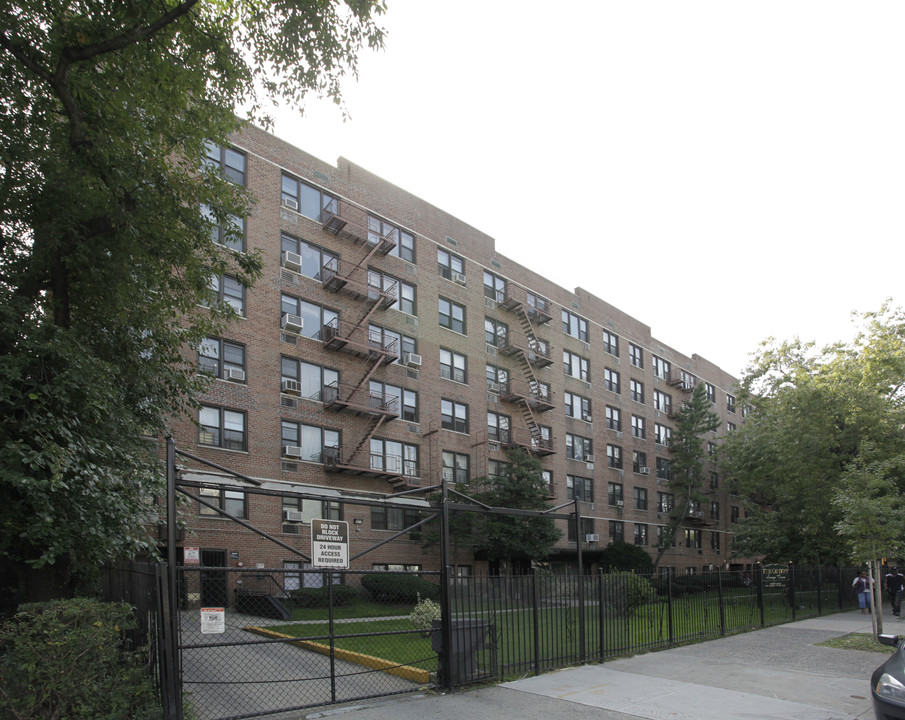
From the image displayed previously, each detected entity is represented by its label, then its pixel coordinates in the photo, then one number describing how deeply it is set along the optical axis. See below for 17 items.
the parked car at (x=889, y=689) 7.46
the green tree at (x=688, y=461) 51.09
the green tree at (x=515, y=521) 32.06
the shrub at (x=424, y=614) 15.73
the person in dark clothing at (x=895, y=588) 25.98
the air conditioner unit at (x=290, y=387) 27.74
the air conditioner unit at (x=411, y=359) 32.91
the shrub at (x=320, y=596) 21.94
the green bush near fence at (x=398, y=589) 25.02
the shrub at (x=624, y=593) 14.60
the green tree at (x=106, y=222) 9.67
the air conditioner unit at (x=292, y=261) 28.47
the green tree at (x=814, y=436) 29.12
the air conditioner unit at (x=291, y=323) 28.00
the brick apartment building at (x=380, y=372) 26.77
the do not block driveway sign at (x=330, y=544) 9.20
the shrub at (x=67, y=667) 7.07
